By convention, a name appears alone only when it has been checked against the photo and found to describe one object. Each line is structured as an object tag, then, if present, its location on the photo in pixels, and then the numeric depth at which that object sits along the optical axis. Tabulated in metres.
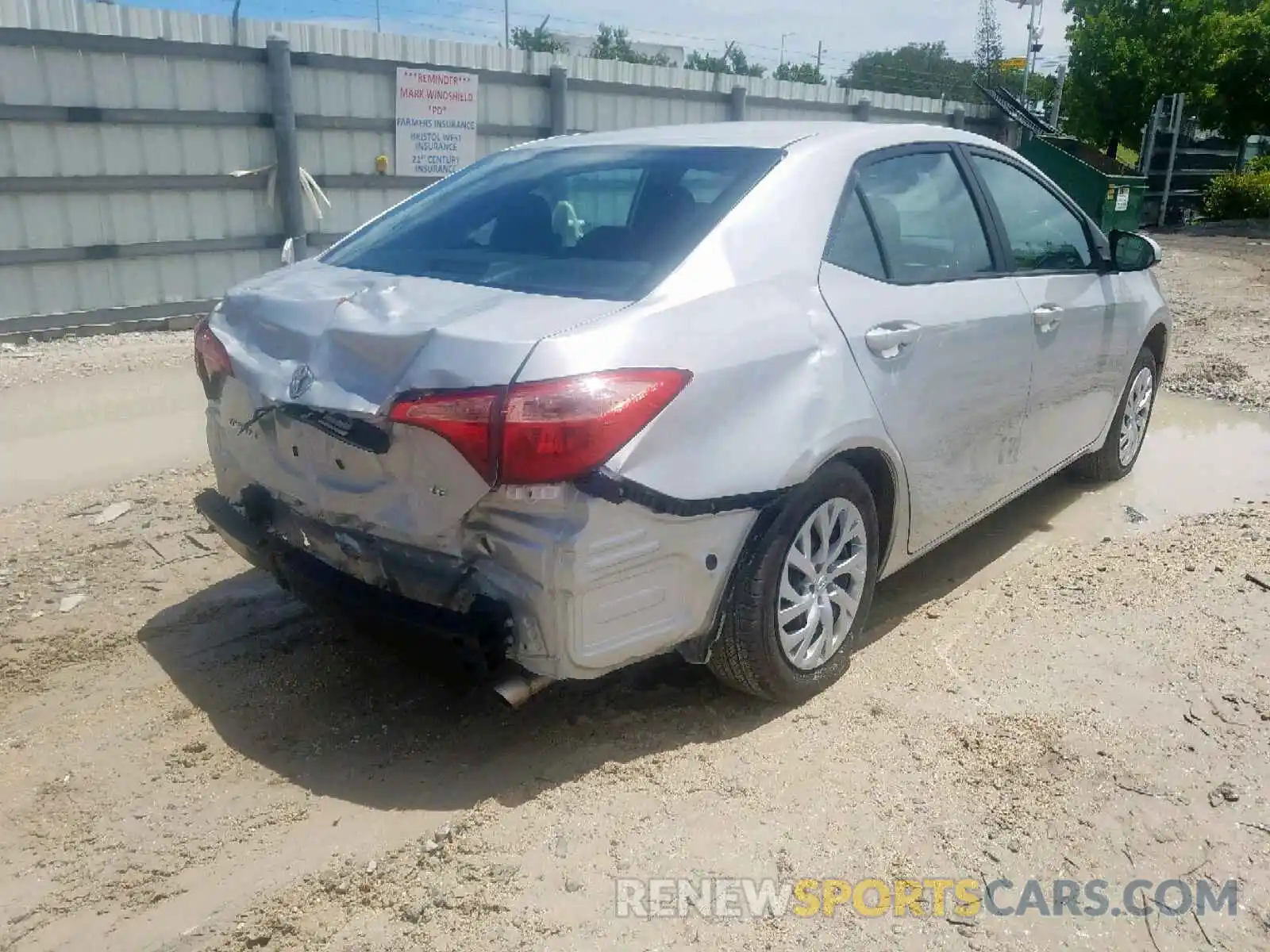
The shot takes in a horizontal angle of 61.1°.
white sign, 10.21
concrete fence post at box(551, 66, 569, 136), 11.12
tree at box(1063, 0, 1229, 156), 21.84
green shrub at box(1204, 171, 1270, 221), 19.80
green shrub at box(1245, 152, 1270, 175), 21.42
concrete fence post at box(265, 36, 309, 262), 9.12
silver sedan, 2.54
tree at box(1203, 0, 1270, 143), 21.44
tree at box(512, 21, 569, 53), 29.56
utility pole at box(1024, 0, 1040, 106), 28.23
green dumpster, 15.25
